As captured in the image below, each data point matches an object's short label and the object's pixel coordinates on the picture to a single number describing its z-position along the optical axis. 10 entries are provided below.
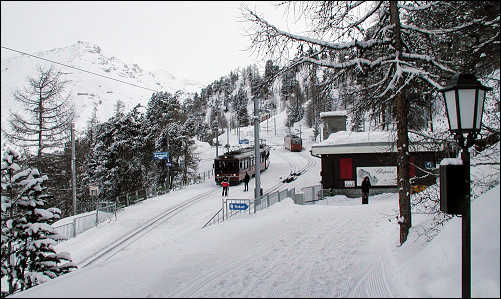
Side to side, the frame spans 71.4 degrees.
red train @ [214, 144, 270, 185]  30.86
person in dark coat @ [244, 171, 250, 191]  26.70
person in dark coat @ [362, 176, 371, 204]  17.64
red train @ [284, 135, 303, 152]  67.26
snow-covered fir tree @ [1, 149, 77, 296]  9.03
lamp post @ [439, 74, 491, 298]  4.23
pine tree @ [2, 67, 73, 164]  24.19
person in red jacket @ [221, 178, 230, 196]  25.67
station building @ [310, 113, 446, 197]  21.06
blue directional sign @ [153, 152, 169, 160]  28.48
